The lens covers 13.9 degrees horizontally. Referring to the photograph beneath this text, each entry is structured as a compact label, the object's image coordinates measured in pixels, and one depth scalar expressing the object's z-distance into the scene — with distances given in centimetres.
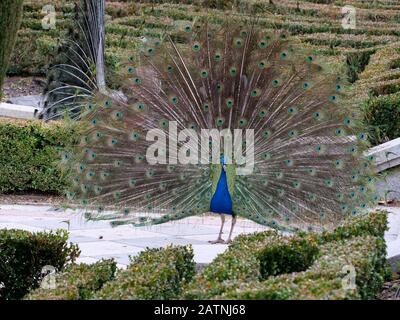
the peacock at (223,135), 1540
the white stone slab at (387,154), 1931
